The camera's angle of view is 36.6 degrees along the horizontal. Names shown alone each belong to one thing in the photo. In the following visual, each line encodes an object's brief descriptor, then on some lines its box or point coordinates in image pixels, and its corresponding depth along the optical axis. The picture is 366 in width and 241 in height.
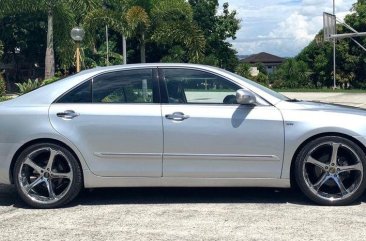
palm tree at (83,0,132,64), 25.05
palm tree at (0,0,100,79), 24.62
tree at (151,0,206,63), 25.72
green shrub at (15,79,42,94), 21.22
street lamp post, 17.14
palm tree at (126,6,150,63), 25.75
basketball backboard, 33.60
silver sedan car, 5.55
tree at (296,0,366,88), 50.06
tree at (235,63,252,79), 49.40
